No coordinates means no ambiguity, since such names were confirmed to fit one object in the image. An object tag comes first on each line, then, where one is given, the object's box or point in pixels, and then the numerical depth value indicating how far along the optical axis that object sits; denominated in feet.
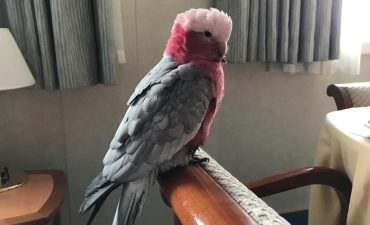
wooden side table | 2.93
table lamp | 3.09
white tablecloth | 2.51
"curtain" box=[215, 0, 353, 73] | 4.44
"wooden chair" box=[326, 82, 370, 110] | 3.68
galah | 2.41
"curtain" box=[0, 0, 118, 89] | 3.67
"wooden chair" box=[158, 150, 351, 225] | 1.65
